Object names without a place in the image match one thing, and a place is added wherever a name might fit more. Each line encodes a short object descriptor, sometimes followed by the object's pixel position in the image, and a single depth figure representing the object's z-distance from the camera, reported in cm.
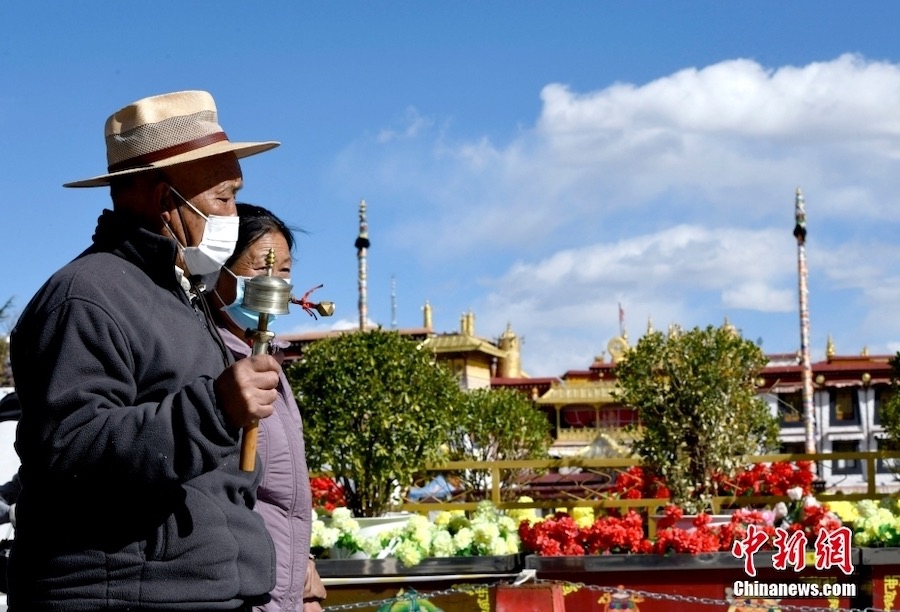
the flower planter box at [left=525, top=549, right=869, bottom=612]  707
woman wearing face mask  336
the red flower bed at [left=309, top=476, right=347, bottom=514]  1109
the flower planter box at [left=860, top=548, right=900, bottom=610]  711
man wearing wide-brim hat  232
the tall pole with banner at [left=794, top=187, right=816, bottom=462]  4669
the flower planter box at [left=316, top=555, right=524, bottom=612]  711
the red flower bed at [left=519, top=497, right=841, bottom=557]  727
